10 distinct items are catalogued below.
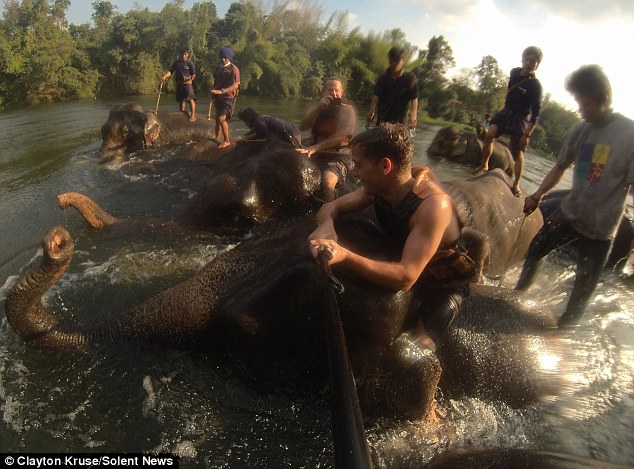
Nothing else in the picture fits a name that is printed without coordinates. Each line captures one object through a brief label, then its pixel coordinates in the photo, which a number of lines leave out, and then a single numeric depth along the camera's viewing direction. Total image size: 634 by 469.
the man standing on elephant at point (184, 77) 11.59
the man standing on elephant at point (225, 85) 9.39
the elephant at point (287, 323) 2.51
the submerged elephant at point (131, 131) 9.14
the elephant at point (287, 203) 4.44
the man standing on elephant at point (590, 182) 3.36
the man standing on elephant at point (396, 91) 6.98
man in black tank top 2.32
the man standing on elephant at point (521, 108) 6.30
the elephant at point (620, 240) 5.47
